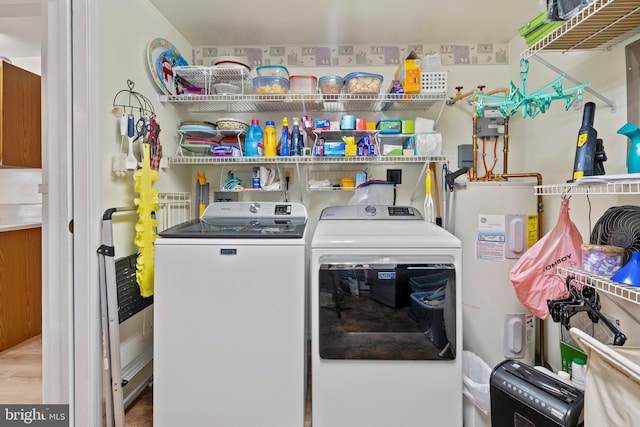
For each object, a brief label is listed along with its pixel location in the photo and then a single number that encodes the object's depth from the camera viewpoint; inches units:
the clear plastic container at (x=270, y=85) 79.8
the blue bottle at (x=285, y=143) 83.4
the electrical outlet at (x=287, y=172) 93.7
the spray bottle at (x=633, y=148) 42.0
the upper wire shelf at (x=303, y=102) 80.4
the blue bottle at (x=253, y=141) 83.9
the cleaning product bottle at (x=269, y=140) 84.4
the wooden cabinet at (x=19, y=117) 90.0
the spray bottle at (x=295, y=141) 83.1
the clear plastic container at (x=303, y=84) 81.0
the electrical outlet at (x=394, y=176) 92.9
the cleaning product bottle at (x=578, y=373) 45.8
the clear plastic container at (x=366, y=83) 79.4
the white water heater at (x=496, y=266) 68.6
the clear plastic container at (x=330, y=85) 80.6
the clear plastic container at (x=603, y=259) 43.7
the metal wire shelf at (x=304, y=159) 81.4
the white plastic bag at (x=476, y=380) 56.0
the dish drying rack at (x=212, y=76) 78.5
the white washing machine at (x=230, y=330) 58.4
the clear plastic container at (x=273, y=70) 81.4
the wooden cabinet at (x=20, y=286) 96.5
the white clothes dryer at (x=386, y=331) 56.9
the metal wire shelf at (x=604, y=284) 38.3
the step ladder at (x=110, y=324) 57.8
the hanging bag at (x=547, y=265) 54.7
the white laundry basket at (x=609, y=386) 32.0
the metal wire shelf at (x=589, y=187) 39.6
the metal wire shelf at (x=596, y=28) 43.3
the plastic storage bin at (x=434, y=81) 80.0
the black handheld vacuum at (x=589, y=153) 46.8
